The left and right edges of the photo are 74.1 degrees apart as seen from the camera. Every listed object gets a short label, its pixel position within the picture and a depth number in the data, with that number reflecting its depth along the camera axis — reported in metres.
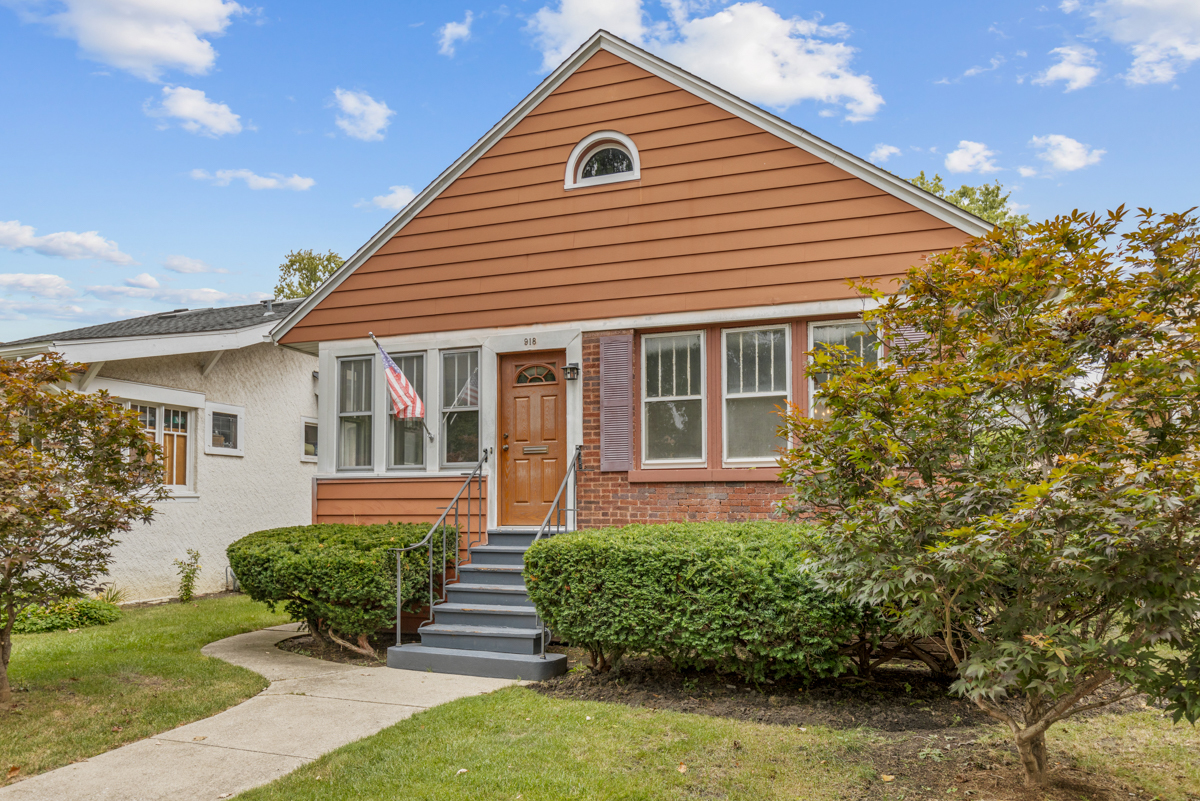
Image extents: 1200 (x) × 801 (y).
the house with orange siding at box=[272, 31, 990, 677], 7.92
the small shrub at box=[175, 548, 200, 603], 11.90
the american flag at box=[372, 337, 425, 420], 8.76
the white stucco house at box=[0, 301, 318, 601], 10.84
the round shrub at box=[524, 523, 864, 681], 5.37
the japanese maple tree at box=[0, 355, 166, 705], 5.40
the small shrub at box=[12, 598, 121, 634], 9.09
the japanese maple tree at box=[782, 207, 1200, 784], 3.19
